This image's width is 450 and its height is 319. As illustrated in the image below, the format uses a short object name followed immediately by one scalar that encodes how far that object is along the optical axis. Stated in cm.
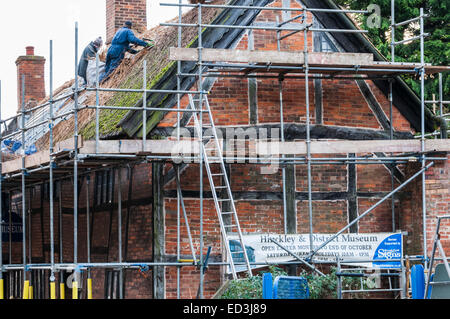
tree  2553
